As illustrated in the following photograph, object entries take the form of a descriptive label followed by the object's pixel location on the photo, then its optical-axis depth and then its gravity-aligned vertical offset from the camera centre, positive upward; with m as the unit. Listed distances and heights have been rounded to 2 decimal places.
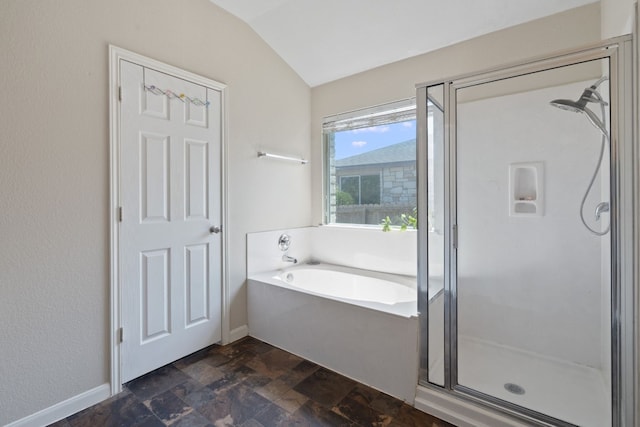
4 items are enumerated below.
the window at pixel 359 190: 3.08 +0.24
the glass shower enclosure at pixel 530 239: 1.49 -0.18
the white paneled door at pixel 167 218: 1.96 -0.03
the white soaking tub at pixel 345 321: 1.84 -0.75
